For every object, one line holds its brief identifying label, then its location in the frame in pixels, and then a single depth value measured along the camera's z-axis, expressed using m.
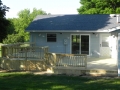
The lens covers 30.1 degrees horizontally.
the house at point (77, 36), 20.34
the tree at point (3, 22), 17.39
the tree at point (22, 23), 49.34
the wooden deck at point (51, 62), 13.83
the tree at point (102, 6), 37.89
